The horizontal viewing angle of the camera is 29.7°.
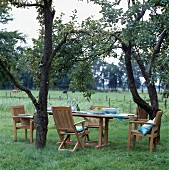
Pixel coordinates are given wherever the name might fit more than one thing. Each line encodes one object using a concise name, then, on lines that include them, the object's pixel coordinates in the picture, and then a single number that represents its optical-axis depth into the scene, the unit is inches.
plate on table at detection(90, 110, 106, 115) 271.9
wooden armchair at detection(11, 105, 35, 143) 283.1
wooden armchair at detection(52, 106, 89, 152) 238.7
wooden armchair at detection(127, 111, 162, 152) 236.5
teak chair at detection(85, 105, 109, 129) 304.7
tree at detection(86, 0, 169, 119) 214.2
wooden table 253.3
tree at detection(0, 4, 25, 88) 662.5
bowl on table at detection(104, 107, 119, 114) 279.2
